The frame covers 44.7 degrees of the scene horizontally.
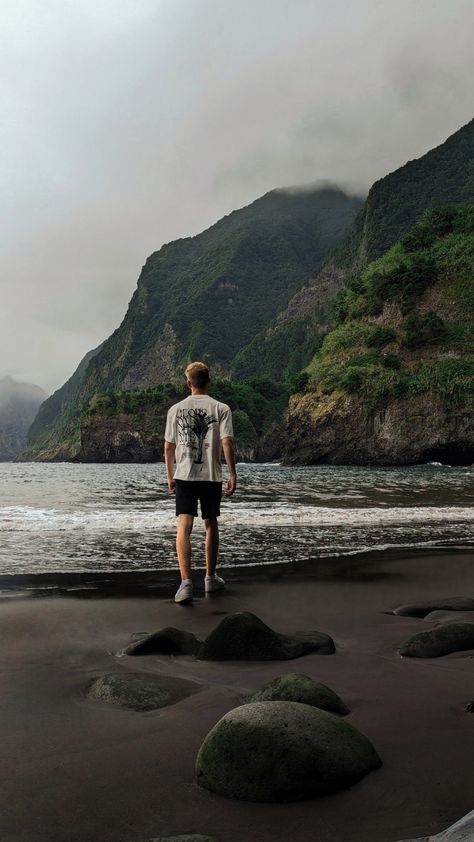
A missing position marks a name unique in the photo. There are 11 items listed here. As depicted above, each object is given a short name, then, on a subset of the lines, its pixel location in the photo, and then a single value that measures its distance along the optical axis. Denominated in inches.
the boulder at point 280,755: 84.3
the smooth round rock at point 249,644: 153.4
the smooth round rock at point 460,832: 60.5
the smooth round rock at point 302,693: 112.6
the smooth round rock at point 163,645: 158.1
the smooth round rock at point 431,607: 214.5
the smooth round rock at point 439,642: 158.7
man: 243.6
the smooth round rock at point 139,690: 121.7
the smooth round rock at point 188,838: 71.2
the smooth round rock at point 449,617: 201.0
